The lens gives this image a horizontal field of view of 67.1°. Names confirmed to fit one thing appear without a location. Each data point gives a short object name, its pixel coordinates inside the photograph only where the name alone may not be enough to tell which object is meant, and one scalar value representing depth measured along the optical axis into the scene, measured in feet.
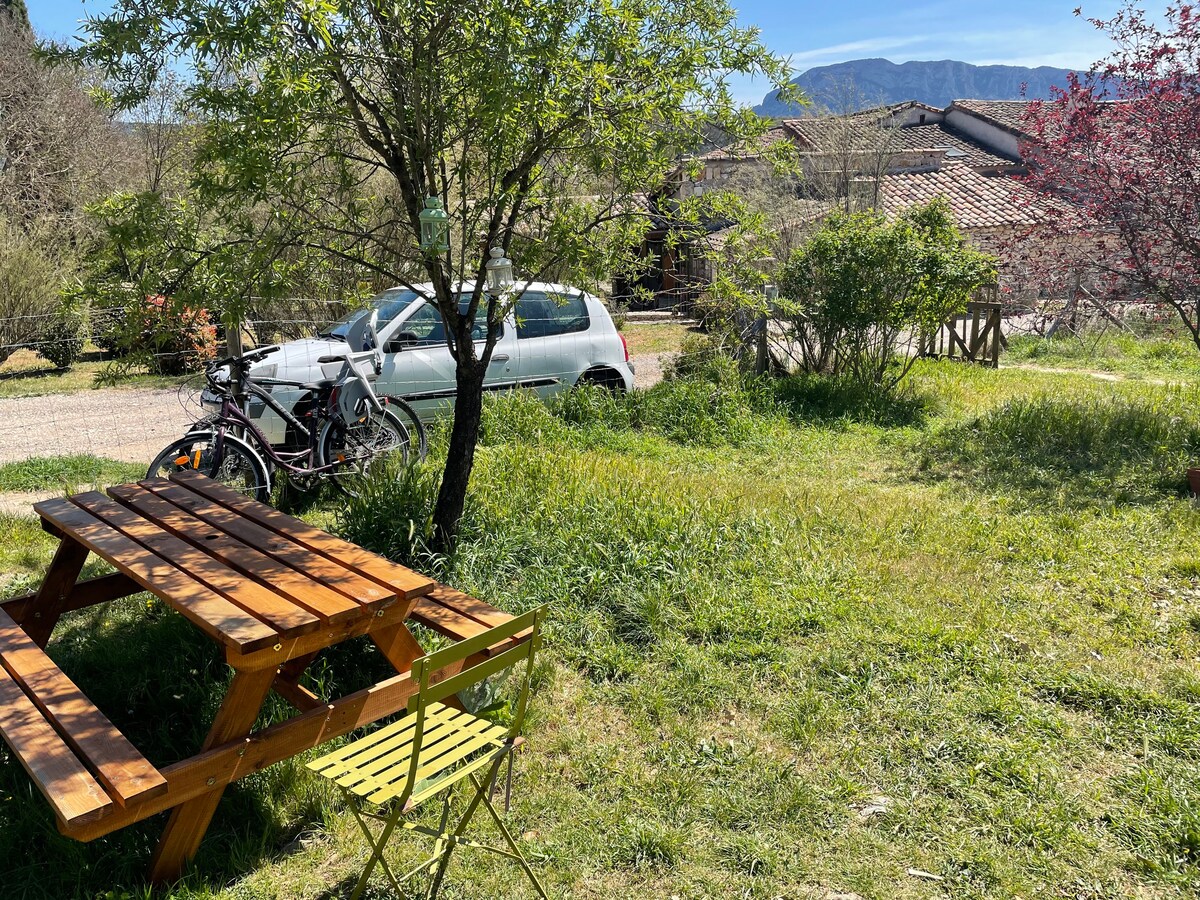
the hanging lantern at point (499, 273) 16.62
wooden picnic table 8.94
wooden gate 46.85
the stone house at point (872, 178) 81.41
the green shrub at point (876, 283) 34.12
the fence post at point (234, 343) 22.94
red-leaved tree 28.63
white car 25.52
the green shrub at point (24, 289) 50.31
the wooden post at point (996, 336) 46.62
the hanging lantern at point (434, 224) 14.85
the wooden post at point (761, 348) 36.66
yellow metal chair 8.62
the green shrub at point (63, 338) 50.47
